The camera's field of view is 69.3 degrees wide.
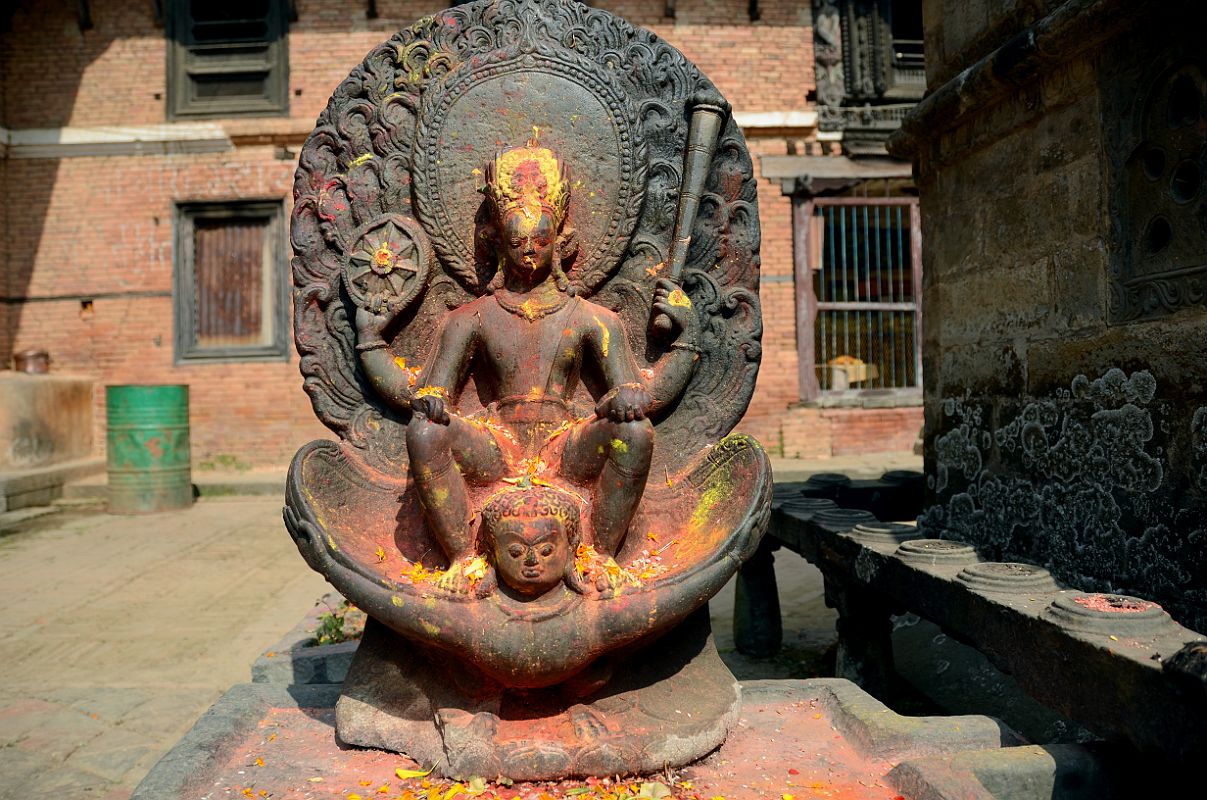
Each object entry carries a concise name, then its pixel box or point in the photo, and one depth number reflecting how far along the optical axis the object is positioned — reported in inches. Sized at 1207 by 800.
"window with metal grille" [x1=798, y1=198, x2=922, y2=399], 444.5
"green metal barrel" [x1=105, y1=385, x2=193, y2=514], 369.7
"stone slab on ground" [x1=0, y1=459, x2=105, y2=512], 354.6
